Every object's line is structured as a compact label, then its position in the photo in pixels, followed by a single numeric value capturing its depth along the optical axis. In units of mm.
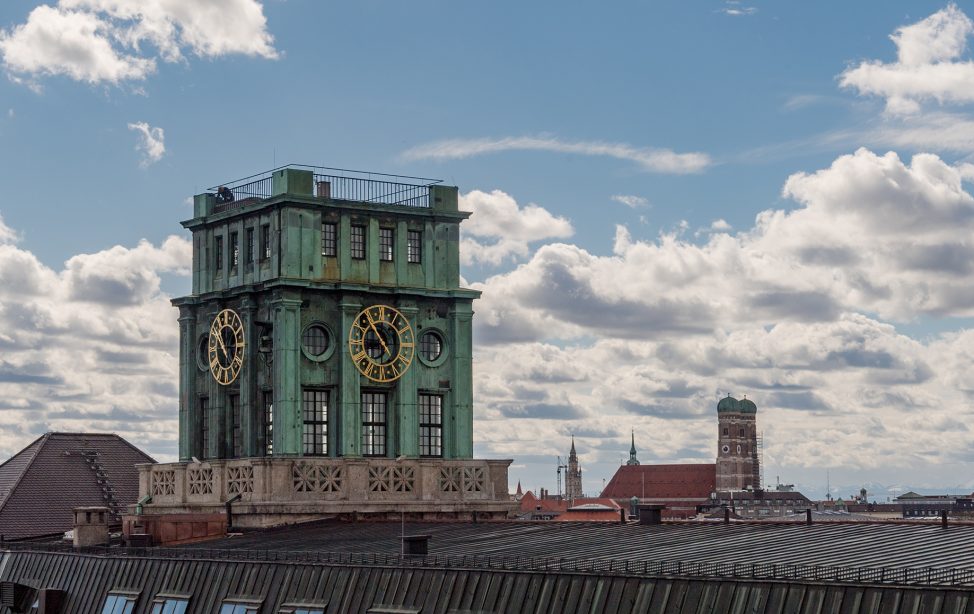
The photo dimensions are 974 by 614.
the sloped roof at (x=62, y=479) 116938
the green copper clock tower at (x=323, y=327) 81188
